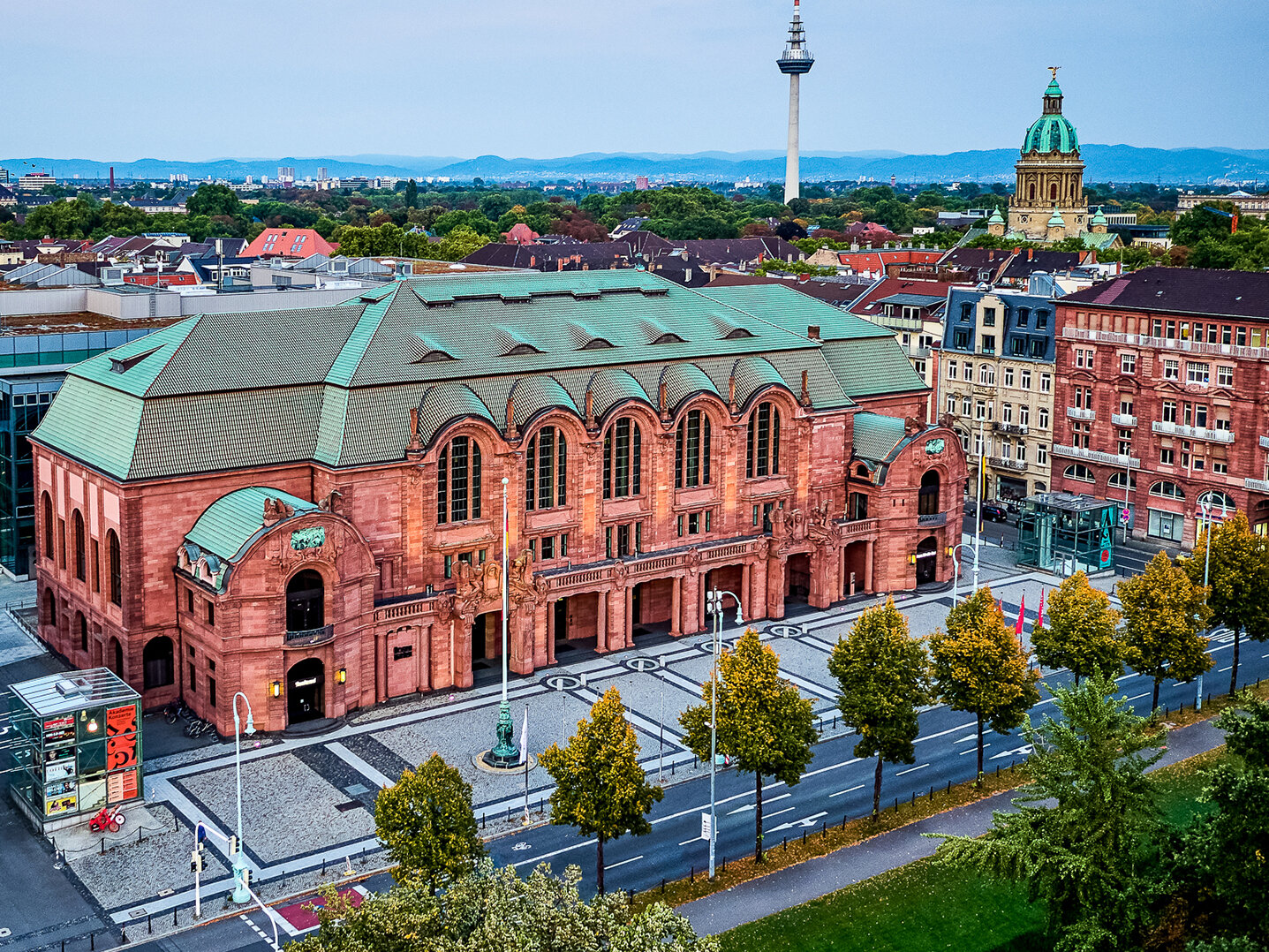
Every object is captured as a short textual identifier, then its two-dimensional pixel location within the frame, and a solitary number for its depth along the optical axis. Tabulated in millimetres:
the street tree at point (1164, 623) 85188
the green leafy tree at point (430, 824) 58406
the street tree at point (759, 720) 68938
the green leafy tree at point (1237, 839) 55094
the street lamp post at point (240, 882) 65062
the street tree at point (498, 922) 47625
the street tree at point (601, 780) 64188
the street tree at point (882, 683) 72688
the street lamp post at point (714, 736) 66956
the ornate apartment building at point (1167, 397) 121000
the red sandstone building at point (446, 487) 86812
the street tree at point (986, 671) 76312
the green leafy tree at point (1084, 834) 58844
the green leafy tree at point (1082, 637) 83000
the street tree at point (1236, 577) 90875
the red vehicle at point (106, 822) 72250
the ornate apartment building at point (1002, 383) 137375
